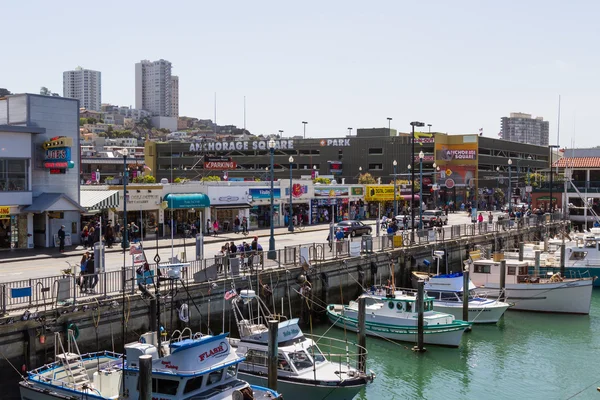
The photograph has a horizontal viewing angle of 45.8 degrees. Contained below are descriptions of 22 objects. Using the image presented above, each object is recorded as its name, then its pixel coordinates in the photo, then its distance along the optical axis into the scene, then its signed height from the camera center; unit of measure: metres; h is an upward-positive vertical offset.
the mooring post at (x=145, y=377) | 17.69 -5.20
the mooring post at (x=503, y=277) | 40.91 -6.00
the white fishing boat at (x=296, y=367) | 23.56 -6.76
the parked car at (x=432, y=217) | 67.50 -4.36
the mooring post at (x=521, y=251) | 46.45 -5.12
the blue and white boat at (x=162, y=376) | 20.09 -6.12
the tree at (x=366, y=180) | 91.62 -1.07
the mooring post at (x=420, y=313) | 31.48 -6.25
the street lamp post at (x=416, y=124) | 49.53 +3.41
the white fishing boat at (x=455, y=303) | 36.47 -6.70
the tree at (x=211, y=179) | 65.39 -0.85
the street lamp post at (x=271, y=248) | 34.22 -3.97
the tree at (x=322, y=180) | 76.81 -0.98
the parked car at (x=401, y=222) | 64.62 -4.62
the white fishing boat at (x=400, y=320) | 32.31 -6.90
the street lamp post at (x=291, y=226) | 57.81 -4.51
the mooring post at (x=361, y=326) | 26.78 -5.91
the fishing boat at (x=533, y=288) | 39.91 -6.57
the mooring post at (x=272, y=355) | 22.45 -5.87
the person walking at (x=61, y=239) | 40.44 -4.04
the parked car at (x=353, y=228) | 56.38 -4.51
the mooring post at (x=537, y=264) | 44.38 -5.64
